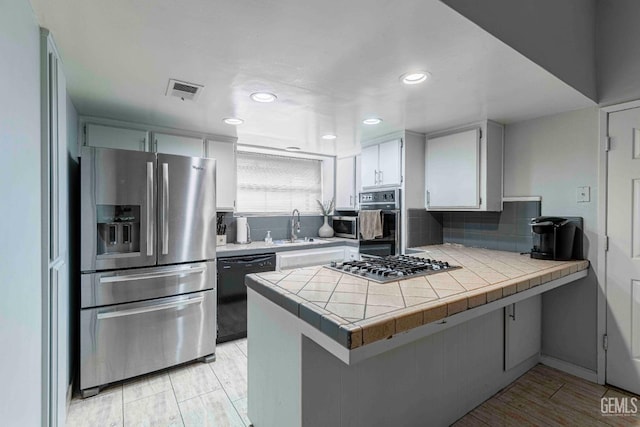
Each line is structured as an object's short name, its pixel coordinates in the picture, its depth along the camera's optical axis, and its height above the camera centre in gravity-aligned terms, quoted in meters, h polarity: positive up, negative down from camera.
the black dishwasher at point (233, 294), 2.93 -0.80
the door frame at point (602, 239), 2.25 -0.20
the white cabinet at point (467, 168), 2.73 +0.40
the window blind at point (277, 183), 3.96 +0.38
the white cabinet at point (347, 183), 4.12 +0.39
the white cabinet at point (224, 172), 3.21 +0.42
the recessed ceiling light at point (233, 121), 2.64 +0.80
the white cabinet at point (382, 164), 3.13 +0.51
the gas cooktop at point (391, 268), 1.73 -0.35
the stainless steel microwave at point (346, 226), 4.14 -0.21
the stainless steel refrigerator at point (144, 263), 2.21 -0.41
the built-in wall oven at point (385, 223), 3.12 -0.12
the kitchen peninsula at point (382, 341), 1.20 -0.66
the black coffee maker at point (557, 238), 2.33 -0.20
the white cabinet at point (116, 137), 2.56 +0.63
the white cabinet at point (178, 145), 2.84 +0.63
